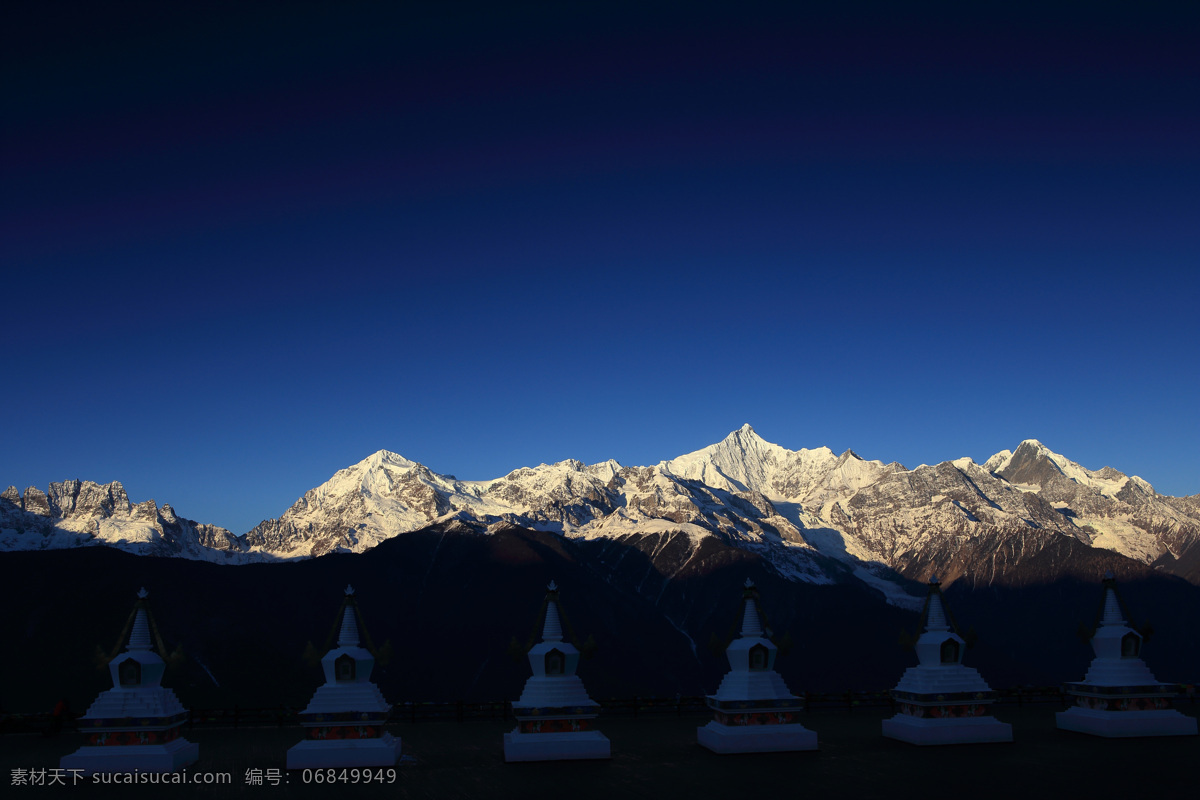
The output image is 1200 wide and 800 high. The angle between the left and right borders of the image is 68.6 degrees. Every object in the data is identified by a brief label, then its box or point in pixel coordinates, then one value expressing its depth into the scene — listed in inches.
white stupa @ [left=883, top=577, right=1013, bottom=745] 1515.7
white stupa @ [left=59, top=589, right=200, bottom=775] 1323.8
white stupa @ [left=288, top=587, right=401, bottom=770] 1353.3
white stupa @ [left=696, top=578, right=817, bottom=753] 1472.7
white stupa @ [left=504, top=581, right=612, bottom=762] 1396.4
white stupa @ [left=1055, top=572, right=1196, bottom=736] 1584.6
